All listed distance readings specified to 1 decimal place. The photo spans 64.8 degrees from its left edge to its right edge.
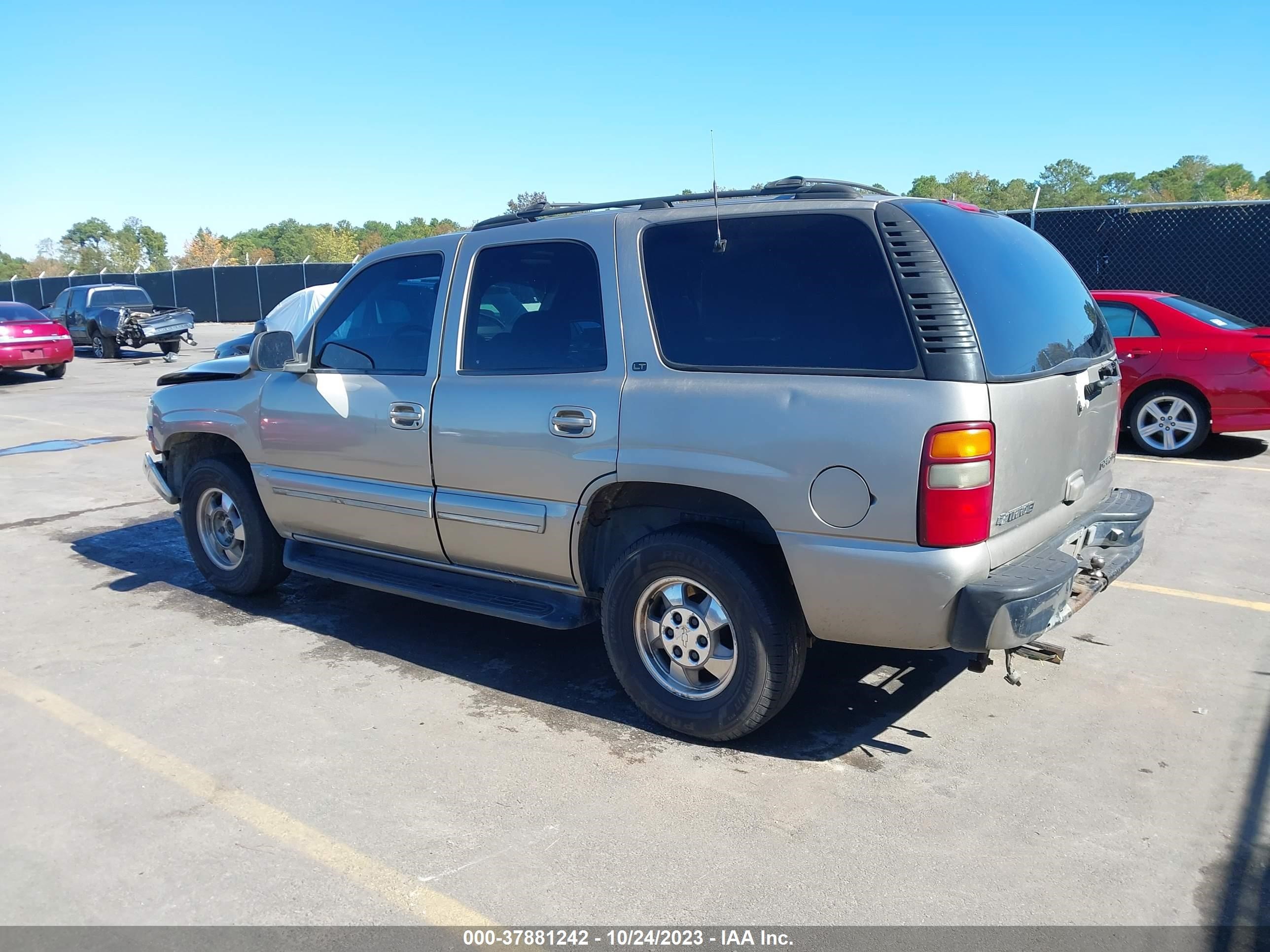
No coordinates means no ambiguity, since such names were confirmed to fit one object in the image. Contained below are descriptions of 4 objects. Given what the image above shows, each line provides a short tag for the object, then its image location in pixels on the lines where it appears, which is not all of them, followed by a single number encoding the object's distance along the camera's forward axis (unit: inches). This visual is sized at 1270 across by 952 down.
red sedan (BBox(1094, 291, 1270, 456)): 359.6
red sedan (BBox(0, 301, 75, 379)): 745.6
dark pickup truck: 926.4
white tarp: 481.4
